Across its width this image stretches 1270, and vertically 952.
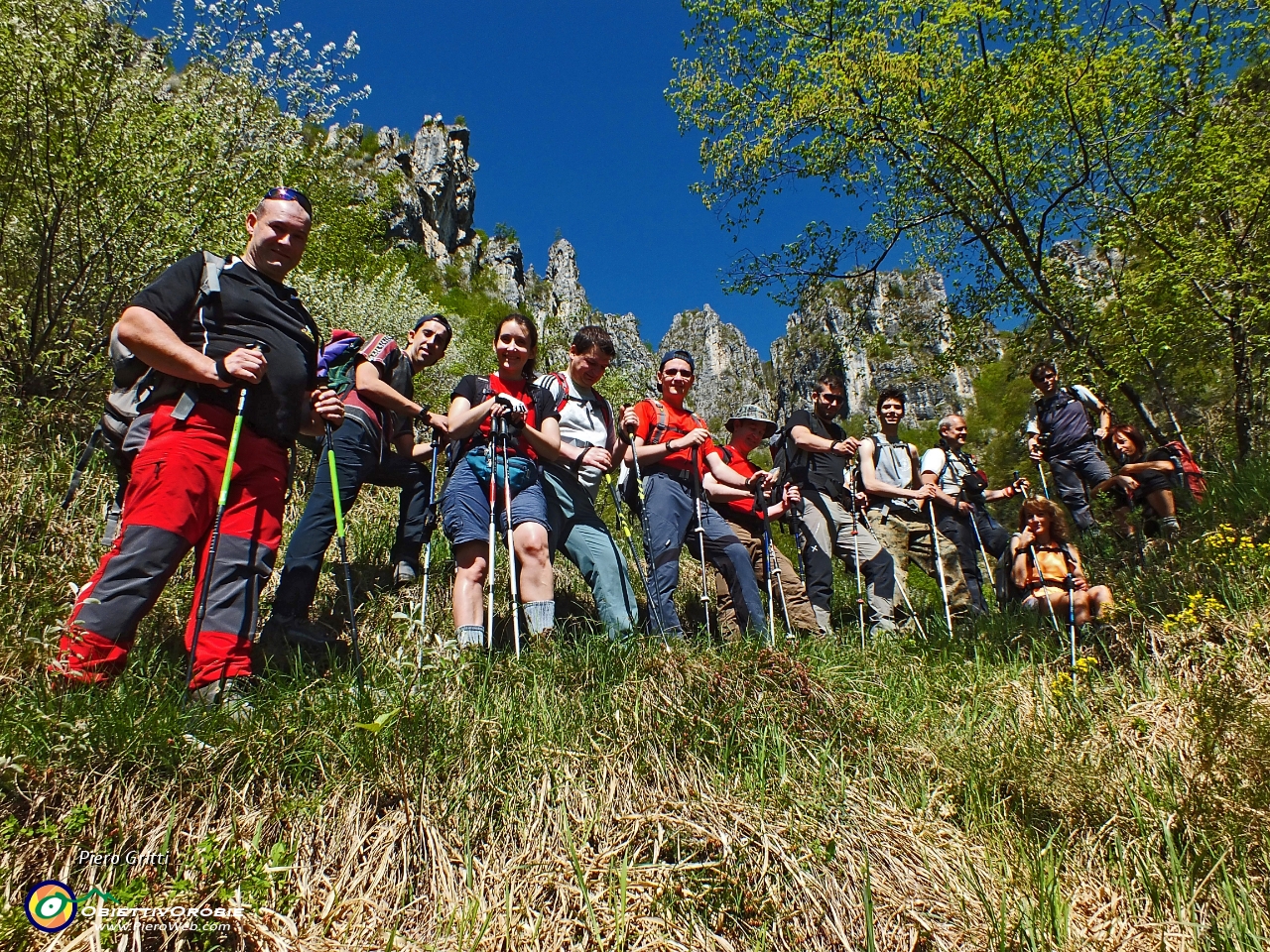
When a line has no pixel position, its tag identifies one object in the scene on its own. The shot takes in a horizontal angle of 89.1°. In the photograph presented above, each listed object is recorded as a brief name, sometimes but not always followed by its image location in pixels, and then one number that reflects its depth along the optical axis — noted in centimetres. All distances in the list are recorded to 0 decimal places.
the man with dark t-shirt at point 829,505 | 648
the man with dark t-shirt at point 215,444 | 272
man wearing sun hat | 614
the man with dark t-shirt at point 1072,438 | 847
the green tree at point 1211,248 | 789
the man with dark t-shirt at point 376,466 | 433
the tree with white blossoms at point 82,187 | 614
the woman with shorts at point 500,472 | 406
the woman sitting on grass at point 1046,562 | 589
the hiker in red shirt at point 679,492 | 518
